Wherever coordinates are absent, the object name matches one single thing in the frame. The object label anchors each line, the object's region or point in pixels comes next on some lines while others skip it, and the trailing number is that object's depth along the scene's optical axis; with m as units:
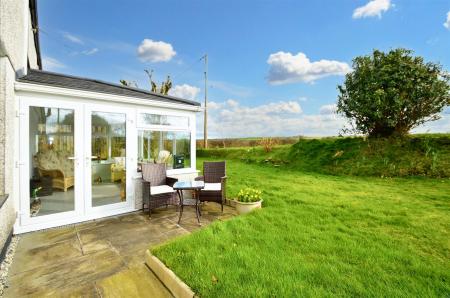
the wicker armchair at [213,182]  4.64
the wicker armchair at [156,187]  4.45
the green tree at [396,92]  8.29
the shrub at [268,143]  14.48
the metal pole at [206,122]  17.55
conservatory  3.67
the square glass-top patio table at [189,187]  4.10
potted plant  4.50
